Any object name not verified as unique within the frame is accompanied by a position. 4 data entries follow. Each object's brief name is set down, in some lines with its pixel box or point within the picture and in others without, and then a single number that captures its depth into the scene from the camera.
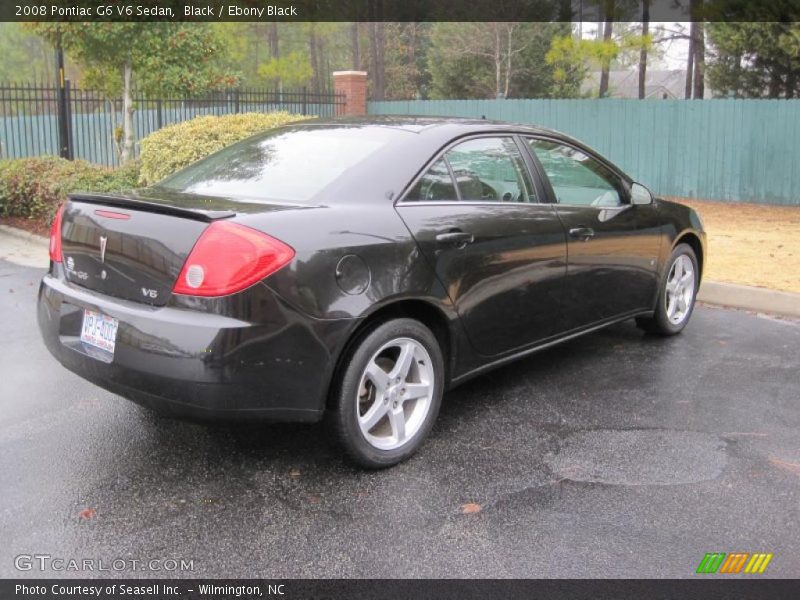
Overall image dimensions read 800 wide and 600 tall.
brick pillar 20.39
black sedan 3.17
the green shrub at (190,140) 10.12
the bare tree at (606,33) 17.61
